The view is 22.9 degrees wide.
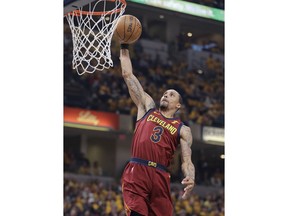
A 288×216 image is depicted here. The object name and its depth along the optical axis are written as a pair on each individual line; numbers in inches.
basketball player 259.8
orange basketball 285.3
